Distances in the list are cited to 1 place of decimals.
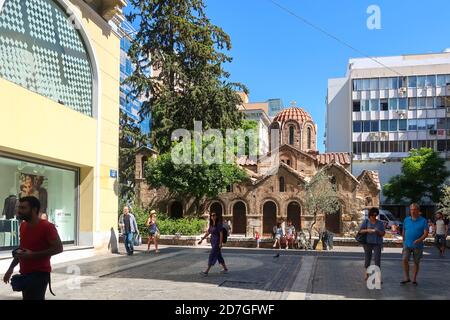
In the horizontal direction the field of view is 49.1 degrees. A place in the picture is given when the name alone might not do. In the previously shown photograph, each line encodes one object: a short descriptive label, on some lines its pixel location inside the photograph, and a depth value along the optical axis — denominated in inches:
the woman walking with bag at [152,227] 734.4
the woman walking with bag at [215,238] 454.0
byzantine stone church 1499.8
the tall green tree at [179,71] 1293.1
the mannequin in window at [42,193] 550.8
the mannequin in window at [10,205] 494.4
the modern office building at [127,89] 1457.1
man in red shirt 203.2
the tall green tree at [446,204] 1120.0
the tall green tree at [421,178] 1862.7
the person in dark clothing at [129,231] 652.1
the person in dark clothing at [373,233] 395.9
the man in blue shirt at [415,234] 386.6
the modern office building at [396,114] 2191.2
